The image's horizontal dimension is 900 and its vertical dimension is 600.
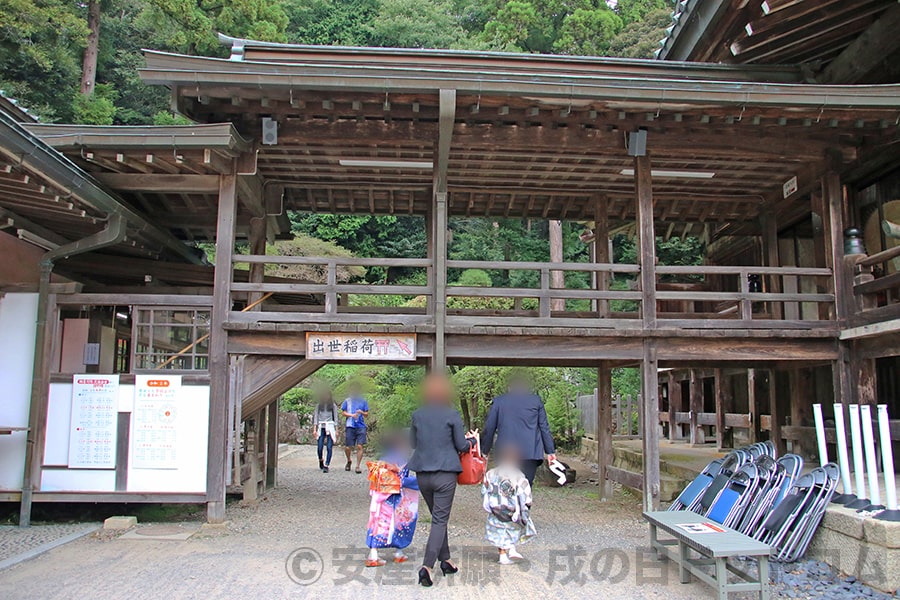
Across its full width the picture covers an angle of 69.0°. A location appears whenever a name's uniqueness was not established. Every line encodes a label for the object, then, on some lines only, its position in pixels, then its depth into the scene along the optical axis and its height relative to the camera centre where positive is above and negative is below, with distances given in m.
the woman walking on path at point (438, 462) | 5.31 -0.67
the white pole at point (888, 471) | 5.43 -0.73
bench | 4.56 -1.20
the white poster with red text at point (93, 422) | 7.59 -0.52
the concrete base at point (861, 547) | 5.13 -1.35
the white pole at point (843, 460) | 6.18 -0.74
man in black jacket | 5.95 -0.43
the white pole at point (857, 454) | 5.93 -0.65
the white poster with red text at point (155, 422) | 7.57 -0.52
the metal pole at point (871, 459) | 5.68 -0.66
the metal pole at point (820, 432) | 6.43 -0.49
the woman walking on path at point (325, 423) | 12.83 -0.87
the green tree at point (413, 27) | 30.97 +16.77
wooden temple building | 7.36 +2.03
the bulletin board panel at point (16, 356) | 7.90 +0.24
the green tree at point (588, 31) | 27.38 +14.65
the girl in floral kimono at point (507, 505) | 5.64 -1.07
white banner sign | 7.79 +0.39
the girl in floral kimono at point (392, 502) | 5.68 -1.07
